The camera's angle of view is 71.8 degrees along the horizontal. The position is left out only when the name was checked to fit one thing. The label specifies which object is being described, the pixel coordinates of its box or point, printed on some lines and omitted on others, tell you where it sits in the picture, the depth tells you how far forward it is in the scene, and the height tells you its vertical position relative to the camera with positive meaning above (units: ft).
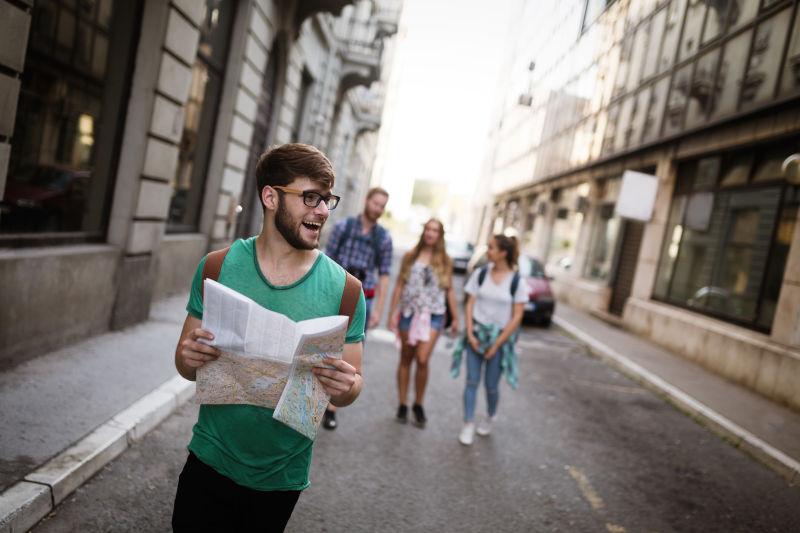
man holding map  5.91 -1.58
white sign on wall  45.65 +6.87
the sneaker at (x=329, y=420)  15.83 -5.59
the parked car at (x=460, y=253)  82.17 -0.84
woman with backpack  16.76 -2.05
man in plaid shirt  16.57 -0.51
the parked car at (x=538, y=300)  43.55 -2.91
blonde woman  17.15 -1.96
